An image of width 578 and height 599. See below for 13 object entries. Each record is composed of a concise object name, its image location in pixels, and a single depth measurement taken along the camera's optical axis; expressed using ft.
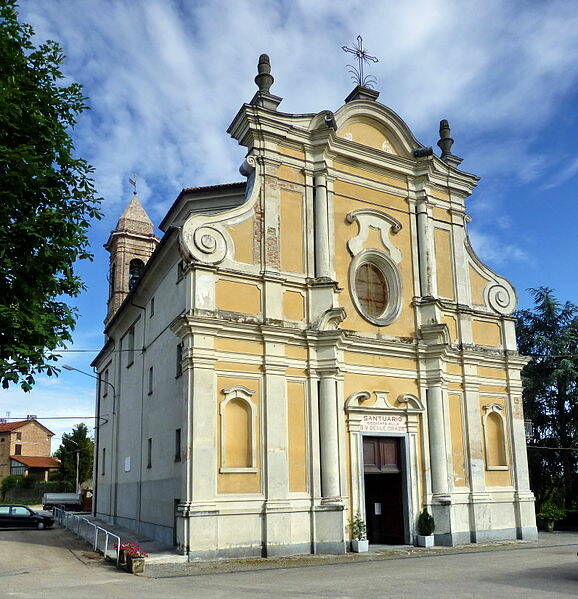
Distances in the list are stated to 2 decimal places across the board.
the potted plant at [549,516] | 80.74
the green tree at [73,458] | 209.05
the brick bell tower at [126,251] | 109.91
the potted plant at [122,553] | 46.24
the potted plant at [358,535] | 54.80
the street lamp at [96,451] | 102.50
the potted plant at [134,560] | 44.27
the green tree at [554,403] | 89.20
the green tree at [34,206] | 34.91
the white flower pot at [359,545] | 54.70
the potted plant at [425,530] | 58.90
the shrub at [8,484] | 205.98
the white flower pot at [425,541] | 58.75
